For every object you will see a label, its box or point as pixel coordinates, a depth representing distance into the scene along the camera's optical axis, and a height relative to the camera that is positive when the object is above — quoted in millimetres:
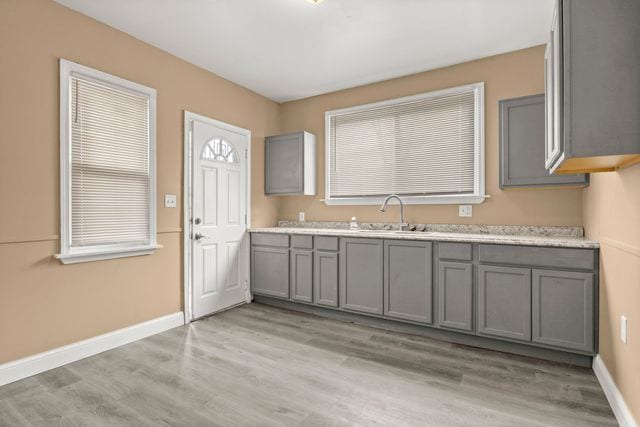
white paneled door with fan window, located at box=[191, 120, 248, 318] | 3635 -71
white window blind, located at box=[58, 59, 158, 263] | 2596 +386
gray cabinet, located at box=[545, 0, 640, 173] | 1458 +591
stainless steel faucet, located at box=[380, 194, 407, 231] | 3730 +43
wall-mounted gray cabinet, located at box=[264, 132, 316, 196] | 4328 +621
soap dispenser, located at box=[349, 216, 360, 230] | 4095 -158
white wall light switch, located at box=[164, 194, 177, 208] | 3344 +106
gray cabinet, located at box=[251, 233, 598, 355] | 2477 -640
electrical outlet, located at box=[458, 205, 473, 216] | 3486 +21
